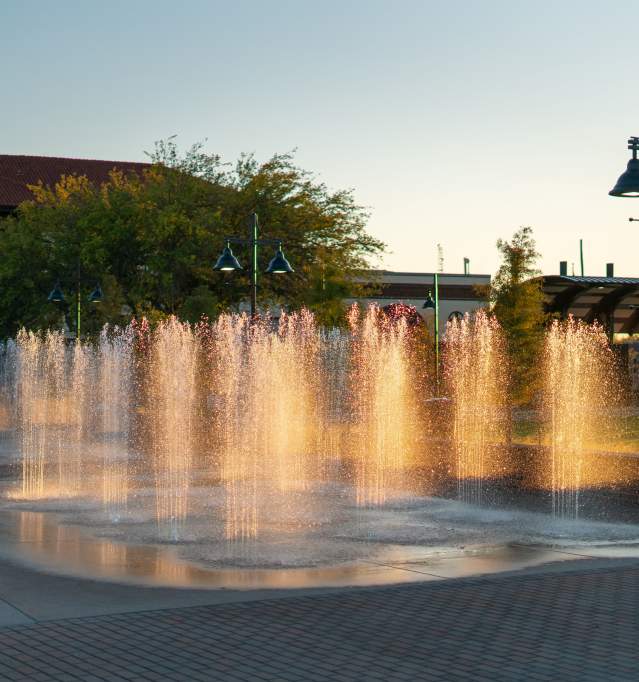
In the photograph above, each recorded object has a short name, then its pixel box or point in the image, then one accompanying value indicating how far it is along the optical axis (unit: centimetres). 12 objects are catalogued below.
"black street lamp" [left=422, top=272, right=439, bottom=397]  3819
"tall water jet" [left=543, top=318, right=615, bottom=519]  1590
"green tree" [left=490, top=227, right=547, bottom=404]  2464
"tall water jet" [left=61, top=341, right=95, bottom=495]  1656
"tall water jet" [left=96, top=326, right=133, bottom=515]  1486
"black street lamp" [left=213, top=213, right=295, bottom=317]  2350
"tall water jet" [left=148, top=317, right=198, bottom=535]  1364
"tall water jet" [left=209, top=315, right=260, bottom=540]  1240
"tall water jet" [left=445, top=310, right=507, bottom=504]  1733
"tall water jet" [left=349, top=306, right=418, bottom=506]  1615
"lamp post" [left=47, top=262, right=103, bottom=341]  3912
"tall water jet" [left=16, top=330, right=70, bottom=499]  1585
